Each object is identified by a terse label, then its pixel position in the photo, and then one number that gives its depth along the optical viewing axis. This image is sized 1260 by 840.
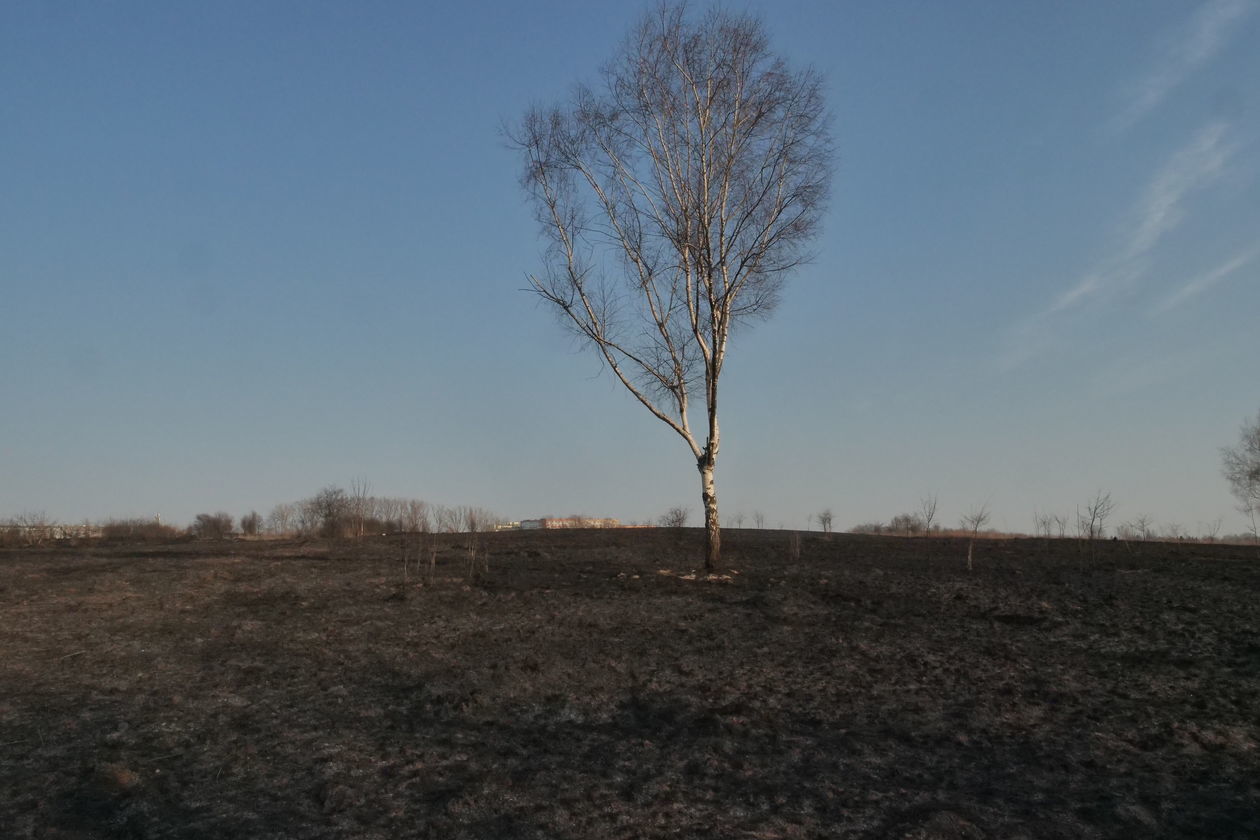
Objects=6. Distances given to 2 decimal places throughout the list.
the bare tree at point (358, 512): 23.81
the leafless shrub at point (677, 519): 28.81
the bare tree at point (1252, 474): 46.97
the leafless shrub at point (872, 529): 33.94
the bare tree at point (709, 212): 15.09
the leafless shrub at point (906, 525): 30.41
